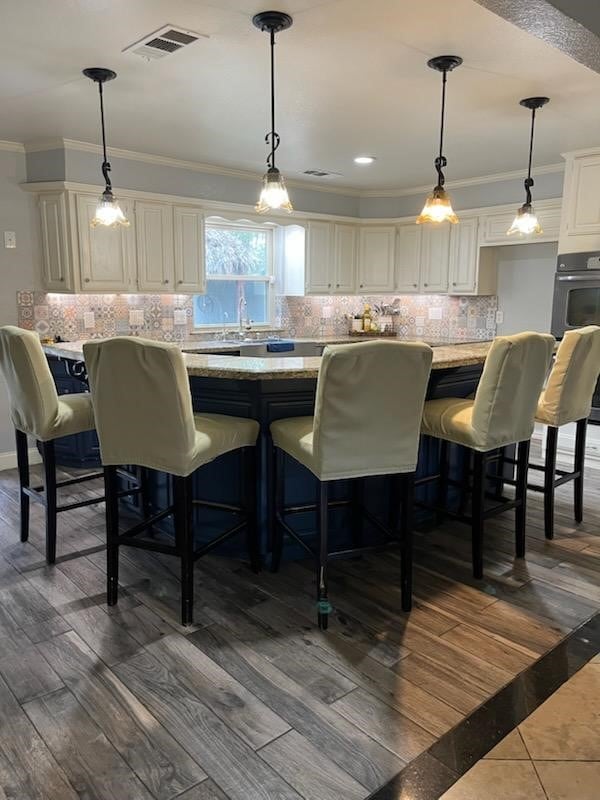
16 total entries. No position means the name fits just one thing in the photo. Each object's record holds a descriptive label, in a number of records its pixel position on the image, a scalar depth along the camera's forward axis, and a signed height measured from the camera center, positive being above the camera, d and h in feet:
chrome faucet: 19.99 -0.32
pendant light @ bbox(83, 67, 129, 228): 11.28 +1.72
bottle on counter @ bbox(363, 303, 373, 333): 21.65 -0.69
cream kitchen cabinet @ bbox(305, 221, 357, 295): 20.10 +1.49
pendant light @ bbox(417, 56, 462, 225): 10.47 +1.70
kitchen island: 8.50 -1.64
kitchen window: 18.93 +0.81
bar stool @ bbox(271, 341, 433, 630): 7.06 -1.54
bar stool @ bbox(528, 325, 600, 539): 9.94 -1.61
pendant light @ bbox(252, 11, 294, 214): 9.00 +1.65
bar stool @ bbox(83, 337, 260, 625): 7.27 -1.71
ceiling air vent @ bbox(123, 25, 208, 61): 8.25 +3.76
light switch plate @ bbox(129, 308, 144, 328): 16.90 -0.52
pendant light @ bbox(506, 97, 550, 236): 12.08 +1.65
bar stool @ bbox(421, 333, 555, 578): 8.42 -1.72
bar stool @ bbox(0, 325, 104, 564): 9.12 -1.76
